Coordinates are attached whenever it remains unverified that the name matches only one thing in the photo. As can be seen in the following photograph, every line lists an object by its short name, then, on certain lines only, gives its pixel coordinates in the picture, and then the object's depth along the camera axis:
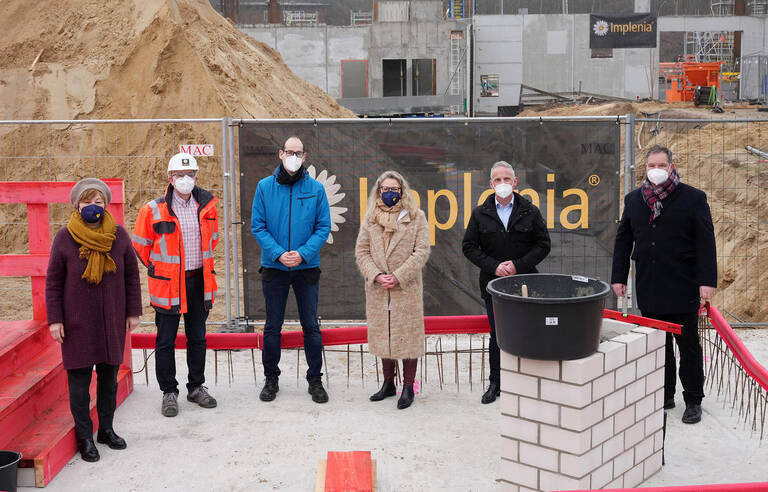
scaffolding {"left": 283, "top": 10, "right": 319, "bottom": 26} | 45.85
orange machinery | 34.41
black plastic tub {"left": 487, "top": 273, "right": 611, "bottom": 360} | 3.99
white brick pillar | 4.14
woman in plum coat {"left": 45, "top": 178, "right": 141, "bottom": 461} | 5.03
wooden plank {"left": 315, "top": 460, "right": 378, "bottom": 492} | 4.56
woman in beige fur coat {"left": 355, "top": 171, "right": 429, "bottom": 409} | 6.06
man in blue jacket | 6.21
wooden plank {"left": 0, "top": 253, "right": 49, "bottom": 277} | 5.64
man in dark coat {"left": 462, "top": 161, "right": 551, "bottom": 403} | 6.07
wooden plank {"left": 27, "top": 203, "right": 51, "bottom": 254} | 5.66
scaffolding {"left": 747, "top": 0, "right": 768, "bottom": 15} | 46.66
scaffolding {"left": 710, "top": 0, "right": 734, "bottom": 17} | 48.78
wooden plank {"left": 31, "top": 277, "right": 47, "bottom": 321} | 5.75
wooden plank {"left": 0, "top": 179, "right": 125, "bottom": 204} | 5.53
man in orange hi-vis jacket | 5.86
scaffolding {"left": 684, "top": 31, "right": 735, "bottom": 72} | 43.41
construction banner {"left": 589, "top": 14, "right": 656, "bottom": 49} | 40.19
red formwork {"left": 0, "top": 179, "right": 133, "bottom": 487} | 4.87
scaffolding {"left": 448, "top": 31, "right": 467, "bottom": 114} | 37.28
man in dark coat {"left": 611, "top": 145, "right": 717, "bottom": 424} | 5.55
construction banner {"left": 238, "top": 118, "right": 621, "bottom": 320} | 7.82
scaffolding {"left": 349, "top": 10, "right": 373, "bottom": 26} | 48.42
